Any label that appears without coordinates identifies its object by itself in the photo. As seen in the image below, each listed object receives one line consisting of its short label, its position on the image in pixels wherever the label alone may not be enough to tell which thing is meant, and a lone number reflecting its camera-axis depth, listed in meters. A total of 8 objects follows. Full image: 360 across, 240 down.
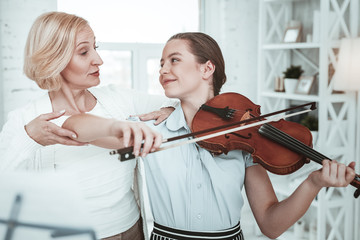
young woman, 1.35
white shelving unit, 2.72
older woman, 1.43
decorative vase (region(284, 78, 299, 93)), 3.14
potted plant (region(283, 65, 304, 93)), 3.15
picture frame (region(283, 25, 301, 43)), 3.18
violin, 1.35
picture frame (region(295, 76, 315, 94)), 3.02
